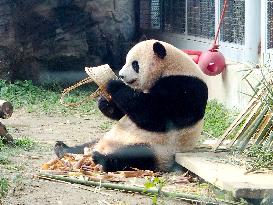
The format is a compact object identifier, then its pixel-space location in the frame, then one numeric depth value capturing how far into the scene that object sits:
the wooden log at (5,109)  7.95
